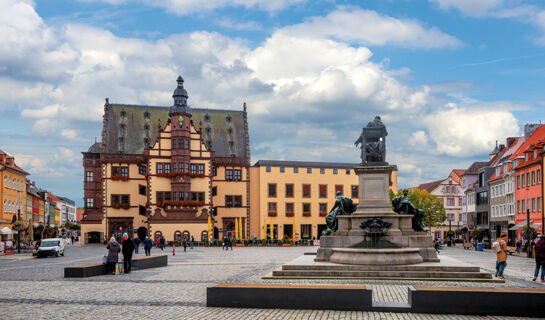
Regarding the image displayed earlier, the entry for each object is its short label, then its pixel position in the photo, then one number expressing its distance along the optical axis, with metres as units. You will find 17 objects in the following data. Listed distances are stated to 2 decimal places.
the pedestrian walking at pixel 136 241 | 46.09
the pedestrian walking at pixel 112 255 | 25.41
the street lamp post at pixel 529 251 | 43.62
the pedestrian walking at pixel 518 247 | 49.31
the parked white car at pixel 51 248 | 45.74
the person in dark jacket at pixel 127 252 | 25.88
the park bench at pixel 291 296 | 14.46
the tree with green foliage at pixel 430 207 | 92.44
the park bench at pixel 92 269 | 24.19
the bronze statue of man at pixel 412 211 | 25.55
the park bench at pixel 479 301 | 13.91
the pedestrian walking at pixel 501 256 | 21.64
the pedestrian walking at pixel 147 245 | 41.71
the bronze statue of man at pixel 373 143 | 25.83
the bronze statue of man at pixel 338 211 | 26.02
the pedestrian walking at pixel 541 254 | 21.50
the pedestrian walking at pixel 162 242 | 58.16
